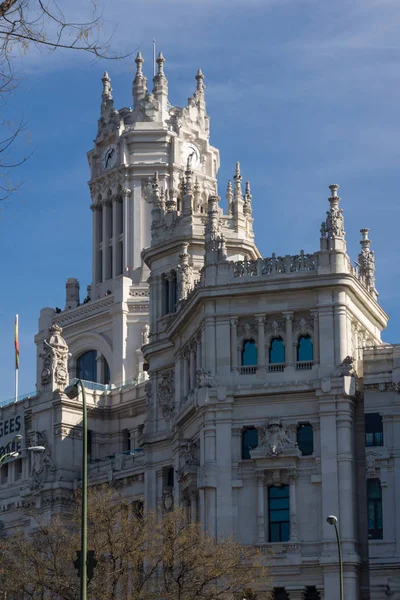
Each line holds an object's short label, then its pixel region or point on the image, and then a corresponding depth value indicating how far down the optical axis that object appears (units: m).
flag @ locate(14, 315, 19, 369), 122.44
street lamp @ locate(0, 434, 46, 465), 56.88
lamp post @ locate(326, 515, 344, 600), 64.62
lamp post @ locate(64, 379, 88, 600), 49.84
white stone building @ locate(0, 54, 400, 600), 80.56
